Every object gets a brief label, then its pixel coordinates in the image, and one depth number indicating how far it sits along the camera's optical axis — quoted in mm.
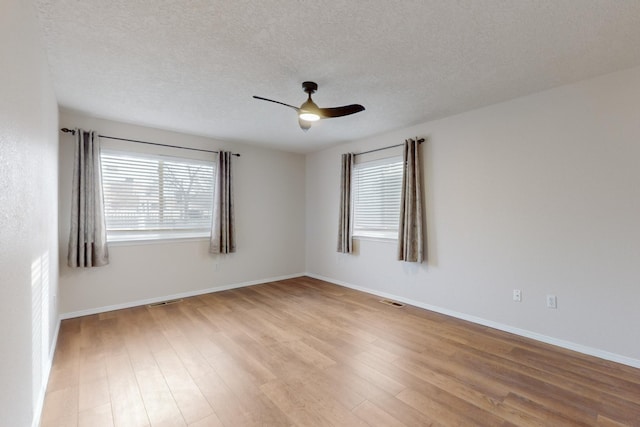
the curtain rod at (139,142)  3583
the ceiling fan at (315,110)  2678
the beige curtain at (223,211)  4719
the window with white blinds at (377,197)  4426
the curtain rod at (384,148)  3976
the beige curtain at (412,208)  3941
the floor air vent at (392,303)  4109
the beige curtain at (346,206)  5016
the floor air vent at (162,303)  4094
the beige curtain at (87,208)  3561
